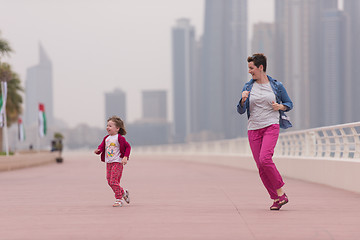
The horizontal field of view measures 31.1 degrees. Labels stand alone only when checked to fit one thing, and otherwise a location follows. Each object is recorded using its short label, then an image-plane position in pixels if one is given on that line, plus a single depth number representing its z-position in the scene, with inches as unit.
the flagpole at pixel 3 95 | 1130.8
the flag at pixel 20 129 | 2487.2
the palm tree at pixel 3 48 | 1397.6
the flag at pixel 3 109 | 1159.6
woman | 344.8
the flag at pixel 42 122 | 1632.6
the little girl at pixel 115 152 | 383.2
